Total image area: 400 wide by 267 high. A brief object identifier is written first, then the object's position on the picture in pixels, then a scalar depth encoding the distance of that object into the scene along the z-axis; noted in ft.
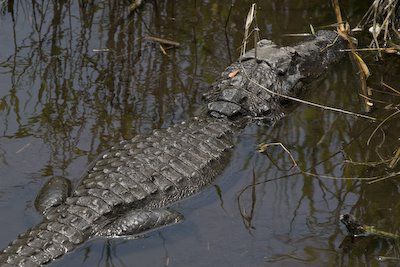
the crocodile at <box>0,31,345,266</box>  30.30
